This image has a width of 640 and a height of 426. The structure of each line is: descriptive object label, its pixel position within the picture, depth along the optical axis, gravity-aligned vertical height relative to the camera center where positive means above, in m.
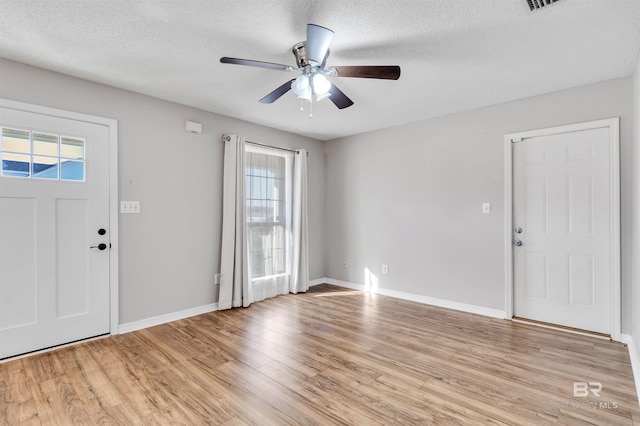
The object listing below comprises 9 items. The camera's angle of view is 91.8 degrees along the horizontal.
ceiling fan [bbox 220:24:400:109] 1.93 +1.02
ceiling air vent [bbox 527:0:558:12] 1.83 +1.27
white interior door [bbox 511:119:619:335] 2.95 -0.13
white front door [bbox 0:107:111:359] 2.54 -0.15
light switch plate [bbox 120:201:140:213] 3.13 +0.08
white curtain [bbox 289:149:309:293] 4.73 -0.23
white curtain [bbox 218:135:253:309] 3.87 -0.23
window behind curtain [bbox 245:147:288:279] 4.30 +0.05
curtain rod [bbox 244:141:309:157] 4.27 +0.99
